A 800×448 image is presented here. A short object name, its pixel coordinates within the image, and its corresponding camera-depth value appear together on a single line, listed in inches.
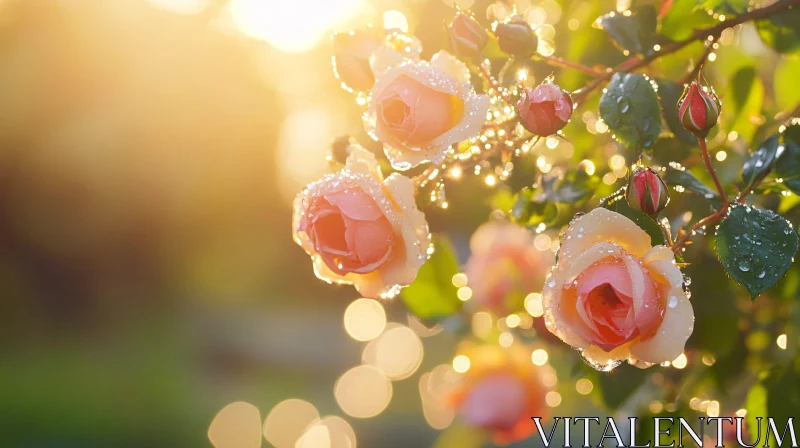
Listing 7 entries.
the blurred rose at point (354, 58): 39.6
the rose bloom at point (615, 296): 36.0
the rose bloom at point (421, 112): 37.7
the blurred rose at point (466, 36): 38.8
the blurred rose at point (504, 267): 51.8
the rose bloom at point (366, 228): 37.8
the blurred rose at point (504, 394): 52.0
